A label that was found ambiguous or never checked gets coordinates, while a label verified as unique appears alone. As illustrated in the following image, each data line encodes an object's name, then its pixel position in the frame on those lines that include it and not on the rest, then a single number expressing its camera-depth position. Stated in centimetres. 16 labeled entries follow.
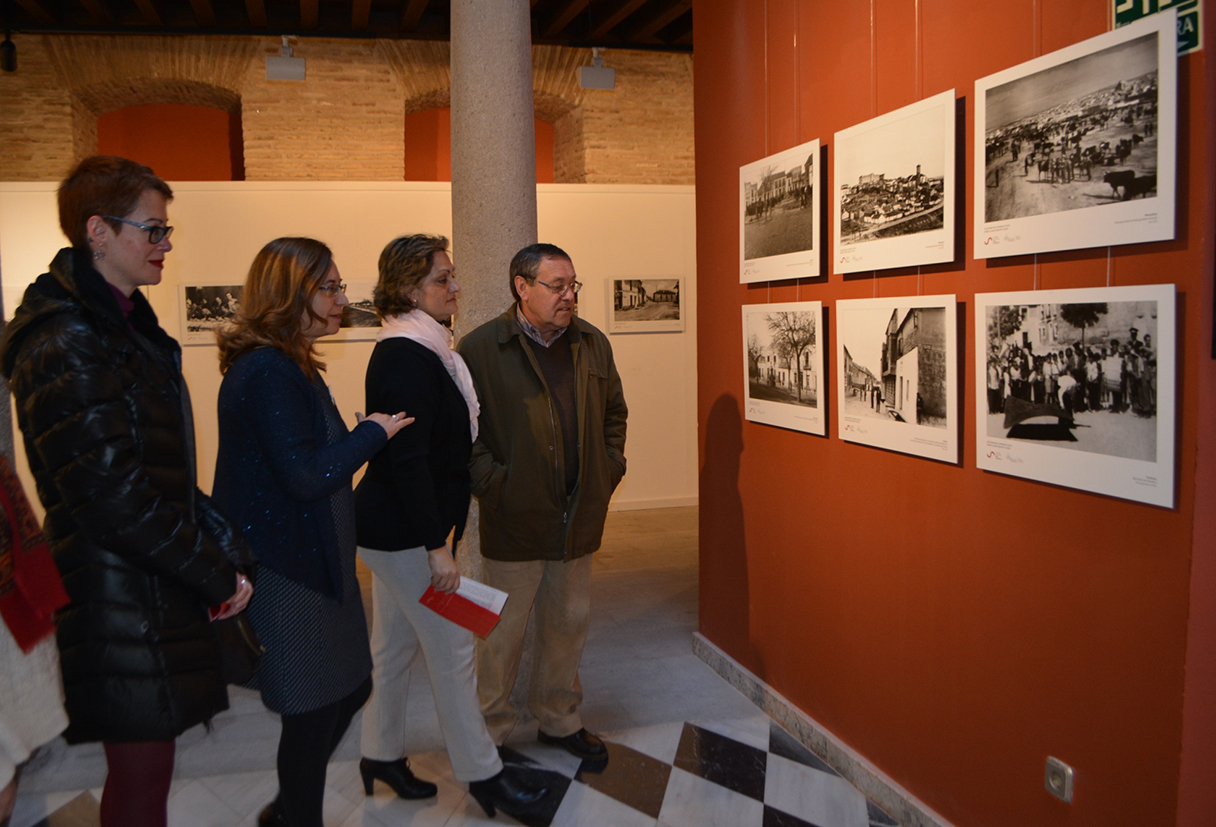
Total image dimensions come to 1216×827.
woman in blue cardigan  198
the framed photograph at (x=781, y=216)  308
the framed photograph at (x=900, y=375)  249
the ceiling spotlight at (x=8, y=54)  800
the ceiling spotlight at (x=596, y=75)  932
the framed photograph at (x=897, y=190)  245
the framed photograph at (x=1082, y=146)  184
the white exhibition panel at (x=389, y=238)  719
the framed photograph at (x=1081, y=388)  189
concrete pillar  364
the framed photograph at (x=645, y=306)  810
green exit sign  178
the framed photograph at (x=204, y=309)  730
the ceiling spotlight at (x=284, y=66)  859
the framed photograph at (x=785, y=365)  312
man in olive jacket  295
